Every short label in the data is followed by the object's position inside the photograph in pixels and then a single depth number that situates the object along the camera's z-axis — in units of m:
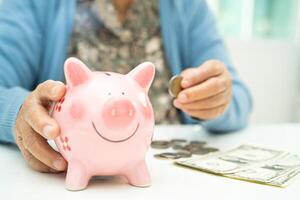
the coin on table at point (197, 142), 0.70
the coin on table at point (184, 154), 0.60
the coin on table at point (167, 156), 0.58
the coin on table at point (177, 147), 0.65
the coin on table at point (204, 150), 0.62
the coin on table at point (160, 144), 0.66
